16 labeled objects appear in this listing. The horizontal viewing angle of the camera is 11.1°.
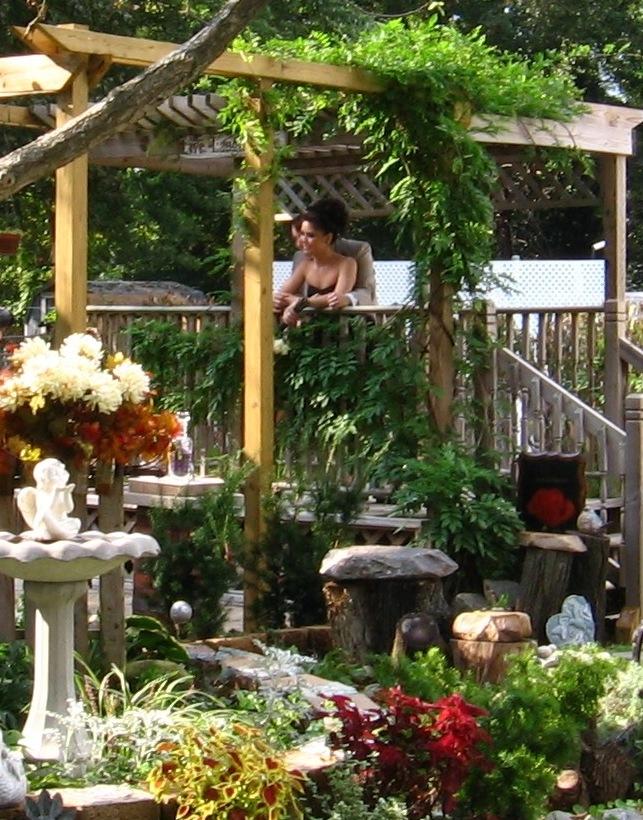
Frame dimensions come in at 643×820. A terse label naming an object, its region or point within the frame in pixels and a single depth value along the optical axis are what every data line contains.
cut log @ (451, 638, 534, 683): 14.14
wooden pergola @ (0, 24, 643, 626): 14.97
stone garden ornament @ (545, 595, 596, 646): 16.29
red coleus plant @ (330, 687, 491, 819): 10.24
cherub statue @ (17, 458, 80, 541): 11.25
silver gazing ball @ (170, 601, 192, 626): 14.68
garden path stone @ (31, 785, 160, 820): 9.86
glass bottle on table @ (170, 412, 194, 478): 18.75
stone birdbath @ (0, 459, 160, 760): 10.88
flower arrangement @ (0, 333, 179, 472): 12.84
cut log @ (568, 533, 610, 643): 16.89
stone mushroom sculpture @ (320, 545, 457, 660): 15.18
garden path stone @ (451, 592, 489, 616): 16.03
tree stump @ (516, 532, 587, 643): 16.76
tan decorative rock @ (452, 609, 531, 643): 14.23
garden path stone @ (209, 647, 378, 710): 12.04
